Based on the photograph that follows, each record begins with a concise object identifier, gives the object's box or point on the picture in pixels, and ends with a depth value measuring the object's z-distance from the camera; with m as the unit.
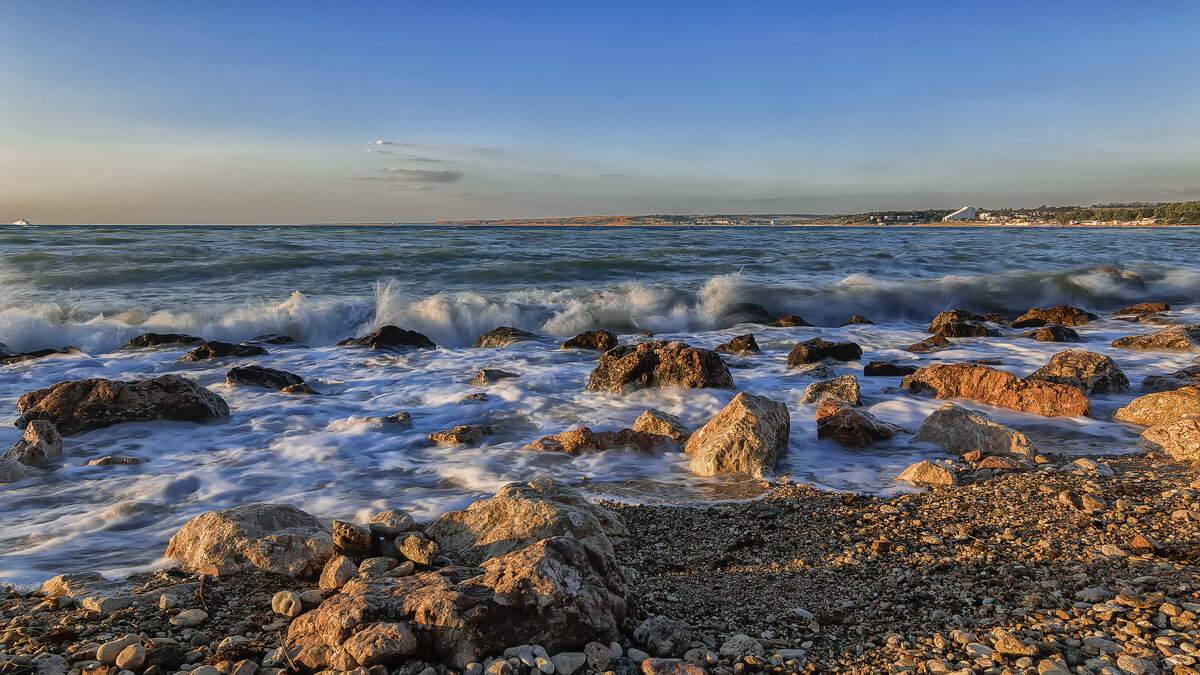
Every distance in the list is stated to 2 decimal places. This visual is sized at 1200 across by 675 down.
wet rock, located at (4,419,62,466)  4.29
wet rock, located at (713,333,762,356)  8.67
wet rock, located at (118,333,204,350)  9.52
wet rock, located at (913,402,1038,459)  4.16
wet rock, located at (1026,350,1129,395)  5.89
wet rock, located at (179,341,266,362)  8.41
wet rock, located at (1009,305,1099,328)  11.02
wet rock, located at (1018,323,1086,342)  9.18
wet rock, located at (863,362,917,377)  6.95
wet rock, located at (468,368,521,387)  6.89
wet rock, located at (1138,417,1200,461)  4.07
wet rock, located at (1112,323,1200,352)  8.03
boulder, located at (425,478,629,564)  2.69
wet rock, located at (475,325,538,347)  9.82
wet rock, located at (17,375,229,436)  5.18
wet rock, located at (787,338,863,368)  7.72
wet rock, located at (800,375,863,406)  5.74
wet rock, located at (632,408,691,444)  4.66
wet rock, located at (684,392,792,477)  4.05
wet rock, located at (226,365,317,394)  6.63
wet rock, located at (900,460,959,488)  3.66
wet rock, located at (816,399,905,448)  4.61
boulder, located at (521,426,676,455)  4.51
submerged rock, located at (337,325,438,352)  9.30
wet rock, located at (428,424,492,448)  4.85
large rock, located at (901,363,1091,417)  5.20
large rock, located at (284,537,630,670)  1.90
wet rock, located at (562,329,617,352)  8.97
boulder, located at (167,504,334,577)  2.65
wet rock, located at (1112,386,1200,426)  4.71
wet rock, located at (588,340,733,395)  6.36
